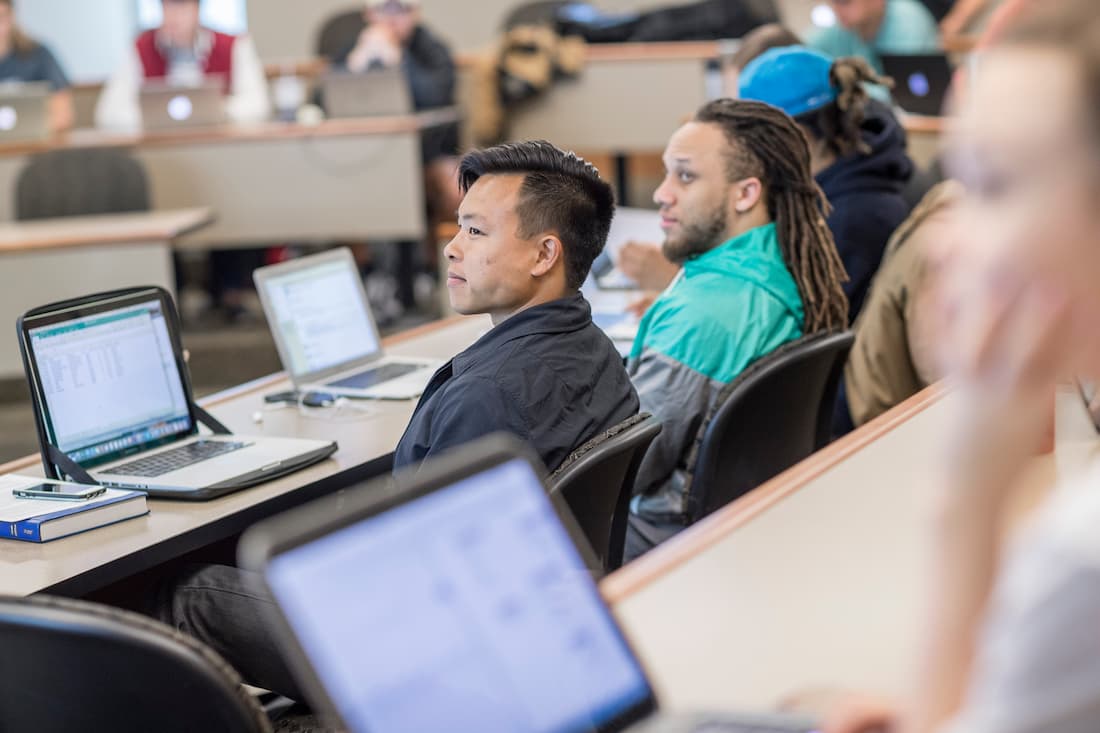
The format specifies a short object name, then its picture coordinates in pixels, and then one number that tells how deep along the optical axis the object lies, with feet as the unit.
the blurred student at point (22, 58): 22.04
